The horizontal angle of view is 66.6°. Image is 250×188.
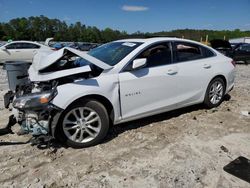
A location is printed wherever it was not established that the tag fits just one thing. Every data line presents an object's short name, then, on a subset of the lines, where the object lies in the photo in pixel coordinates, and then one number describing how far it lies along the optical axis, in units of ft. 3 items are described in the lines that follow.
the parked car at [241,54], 37.27
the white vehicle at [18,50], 32.81
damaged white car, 8.46
